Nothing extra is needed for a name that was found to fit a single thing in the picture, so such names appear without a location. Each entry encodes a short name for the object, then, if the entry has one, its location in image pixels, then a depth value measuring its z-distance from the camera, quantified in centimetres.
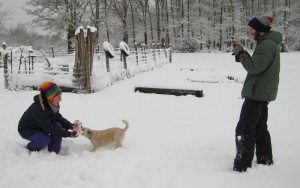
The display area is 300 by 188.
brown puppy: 462
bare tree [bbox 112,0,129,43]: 3022
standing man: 325
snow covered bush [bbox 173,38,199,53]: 3567
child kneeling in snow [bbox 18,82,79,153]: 421
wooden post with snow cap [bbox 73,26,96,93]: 923
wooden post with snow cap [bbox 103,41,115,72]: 1057
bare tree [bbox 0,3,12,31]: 4125
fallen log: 851
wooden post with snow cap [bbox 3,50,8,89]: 1038
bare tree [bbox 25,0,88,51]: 2520
